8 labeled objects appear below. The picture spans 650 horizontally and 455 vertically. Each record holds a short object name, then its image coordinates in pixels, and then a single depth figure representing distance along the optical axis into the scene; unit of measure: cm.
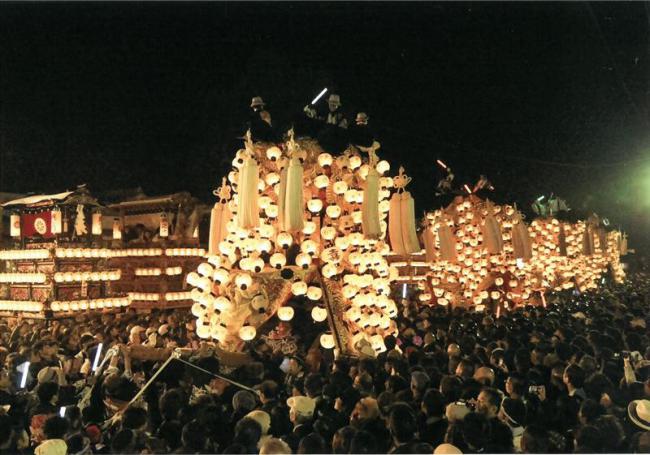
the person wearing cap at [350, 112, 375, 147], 984
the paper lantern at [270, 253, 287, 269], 908
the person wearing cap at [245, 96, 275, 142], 947
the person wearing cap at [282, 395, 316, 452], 469
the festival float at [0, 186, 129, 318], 1570
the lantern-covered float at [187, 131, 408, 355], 895
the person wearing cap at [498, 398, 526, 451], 473
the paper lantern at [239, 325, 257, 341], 875
